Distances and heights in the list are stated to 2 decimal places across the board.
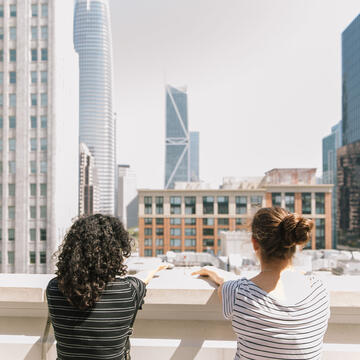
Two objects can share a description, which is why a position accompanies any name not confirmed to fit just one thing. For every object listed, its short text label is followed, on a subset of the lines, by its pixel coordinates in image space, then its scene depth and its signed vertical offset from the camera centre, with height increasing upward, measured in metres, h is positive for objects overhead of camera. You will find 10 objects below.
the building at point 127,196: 149.38 -10.30
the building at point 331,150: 148.00 +18.92
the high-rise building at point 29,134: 30.53 +5.74
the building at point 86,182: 83.75 -0.87
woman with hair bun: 1.29 -0.65
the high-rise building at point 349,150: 72.50 +8.71
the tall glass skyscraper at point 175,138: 141.88 +23.49
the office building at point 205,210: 45.44 -5.51
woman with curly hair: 1.44 -0.69
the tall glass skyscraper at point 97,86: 114.31 +44.74
